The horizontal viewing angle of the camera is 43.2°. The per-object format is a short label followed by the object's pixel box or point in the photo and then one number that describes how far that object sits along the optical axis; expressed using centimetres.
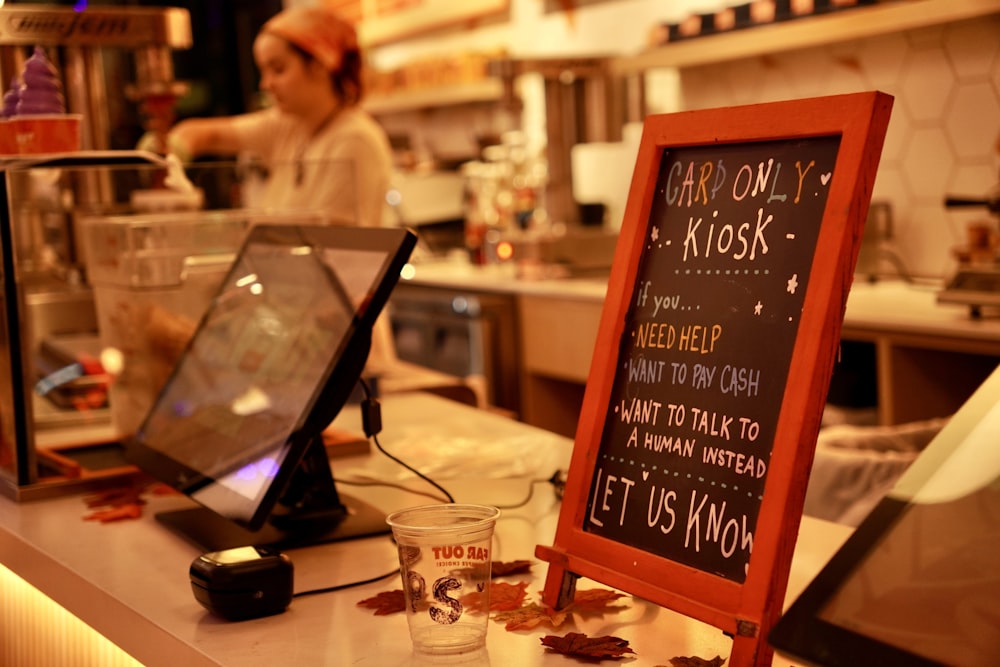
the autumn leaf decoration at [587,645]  96
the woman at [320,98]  336
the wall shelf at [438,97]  507
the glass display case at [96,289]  160
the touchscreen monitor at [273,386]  125
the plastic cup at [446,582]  97
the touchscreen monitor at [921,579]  72
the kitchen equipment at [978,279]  255
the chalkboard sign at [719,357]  91
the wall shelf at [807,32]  290
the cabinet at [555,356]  360
